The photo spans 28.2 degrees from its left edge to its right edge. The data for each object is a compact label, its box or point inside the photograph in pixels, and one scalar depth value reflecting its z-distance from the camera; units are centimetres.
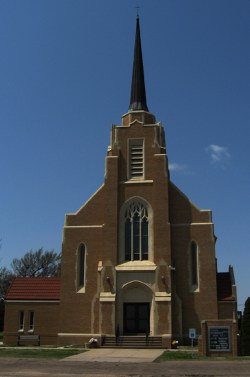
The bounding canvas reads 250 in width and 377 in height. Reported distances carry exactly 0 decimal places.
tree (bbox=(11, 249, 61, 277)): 8438
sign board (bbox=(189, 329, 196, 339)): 2681
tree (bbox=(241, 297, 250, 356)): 2790
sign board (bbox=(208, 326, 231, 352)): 2655
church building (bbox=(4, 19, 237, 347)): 3597
